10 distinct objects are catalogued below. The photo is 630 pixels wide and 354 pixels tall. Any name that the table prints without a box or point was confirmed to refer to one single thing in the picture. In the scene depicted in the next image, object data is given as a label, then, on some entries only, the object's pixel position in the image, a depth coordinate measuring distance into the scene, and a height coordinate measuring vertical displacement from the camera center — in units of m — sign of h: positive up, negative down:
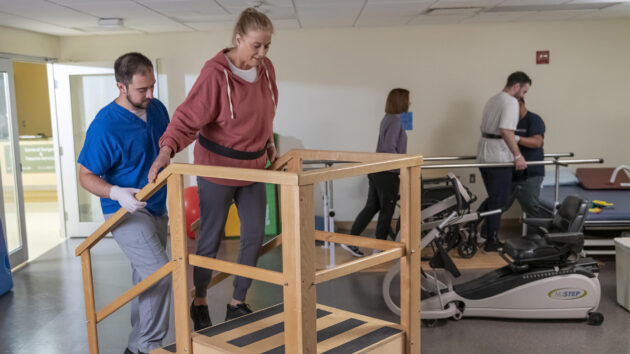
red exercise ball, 6.44 -0.99
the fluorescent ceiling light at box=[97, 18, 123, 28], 5.54 +0.90
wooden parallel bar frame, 1.84 -0.52
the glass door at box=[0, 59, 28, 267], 5.57 -0.46
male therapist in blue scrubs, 2.78 -0.25
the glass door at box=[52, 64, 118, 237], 6.69 +0.03
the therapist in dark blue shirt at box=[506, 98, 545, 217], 5.68 -0.61
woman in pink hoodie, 2.58 -0.09
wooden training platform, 2.27 -0.89
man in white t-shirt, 5.40 -0.35
